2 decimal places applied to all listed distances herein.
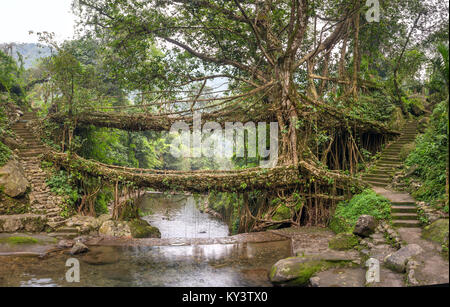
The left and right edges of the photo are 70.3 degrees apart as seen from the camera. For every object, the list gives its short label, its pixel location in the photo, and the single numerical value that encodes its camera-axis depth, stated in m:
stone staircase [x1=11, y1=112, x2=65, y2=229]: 9.77
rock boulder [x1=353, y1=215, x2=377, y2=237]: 6.97
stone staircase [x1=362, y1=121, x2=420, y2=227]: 6.94
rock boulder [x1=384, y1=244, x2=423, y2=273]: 5.22
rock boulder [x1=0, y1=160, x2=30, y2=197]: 9.39
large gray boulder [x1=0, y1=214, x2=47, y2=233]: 8.60
